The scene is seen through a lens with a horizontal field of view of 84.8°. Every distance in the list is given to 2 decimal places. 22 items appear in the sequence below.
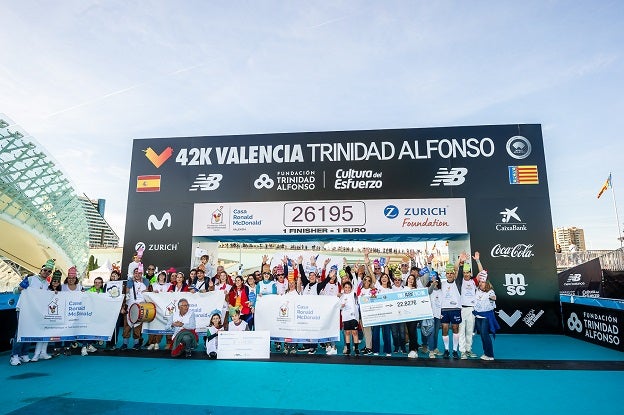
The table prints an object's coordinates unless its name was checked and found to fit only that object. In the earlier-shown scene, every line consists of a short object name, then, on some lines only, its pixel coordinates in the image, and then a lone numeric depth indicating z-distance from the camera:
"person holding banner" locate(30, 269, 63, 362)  7.54
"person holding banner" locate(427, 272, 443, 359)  7.85
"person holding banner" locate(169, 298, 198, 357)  7.81
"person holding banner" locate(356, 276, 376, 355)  8.09
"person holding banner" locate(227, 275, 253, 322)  8.42
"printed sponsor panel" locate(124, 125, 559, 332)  11.45
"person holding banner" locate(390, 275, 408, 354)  8.09
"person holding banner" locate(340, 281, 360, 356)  7.98
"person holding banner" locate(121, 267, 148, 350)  8.76
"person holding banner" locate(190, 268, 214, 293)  8.81
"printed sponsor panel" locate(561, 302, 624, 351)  8.28
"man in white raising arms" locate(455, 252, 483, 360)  7.64
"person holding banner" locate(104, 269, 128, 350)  8.60
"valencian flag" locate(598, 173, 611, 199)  28.86
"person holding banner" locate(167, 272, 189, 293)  8.94
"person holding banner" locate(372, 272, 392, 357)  8.08
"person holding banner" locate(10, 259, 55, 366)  7.20
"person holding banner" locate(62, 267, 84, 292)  8.19
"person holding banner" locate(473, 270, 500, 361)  7.43
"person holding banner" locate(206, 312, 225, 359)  7.73
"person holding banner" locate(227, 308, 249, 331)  8.16
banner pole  29.14
